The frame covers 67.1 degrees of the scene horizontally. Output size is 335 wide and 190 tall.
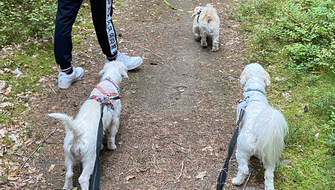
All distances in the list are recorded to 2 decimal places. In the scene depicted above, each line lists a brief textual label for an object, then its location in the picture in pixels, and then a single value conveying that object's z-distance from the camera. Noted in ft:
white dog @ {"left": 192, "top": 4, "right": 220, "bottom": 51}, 20.97
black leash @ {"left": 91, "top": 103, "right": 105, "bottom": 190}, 9.50
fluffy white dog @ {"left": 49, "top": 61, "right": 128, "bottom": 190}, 9.86
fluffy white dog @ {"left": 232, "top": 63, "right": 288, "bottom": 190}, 9.17
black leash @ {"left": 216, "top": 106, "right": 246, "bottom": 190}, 9.46
